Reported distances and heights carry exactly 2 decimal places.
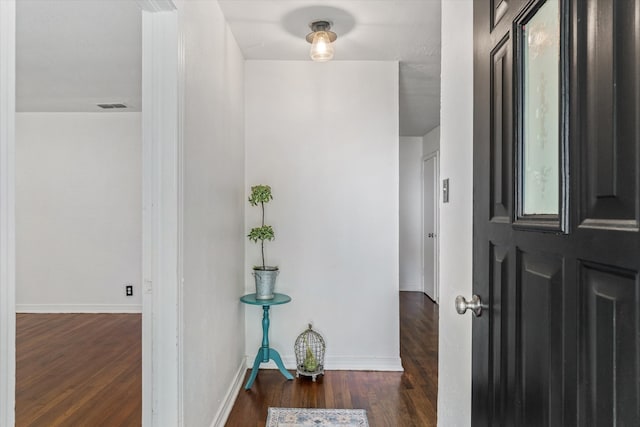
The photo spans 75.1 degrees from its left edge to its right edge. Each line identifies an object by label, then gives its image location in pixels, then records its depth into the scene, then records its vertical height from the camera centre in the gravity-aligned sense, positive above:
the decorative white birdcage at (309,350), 3.05 -1.02
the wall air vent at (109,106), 4.64 +1.21
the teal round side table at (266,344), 2.95 -0.96
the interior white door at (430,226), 5.93 -0.20
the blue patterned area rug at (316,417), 2.37 -1.20
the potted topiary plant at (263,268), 2.98 -0.40
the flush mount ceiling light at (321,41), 2.53 +1.06
